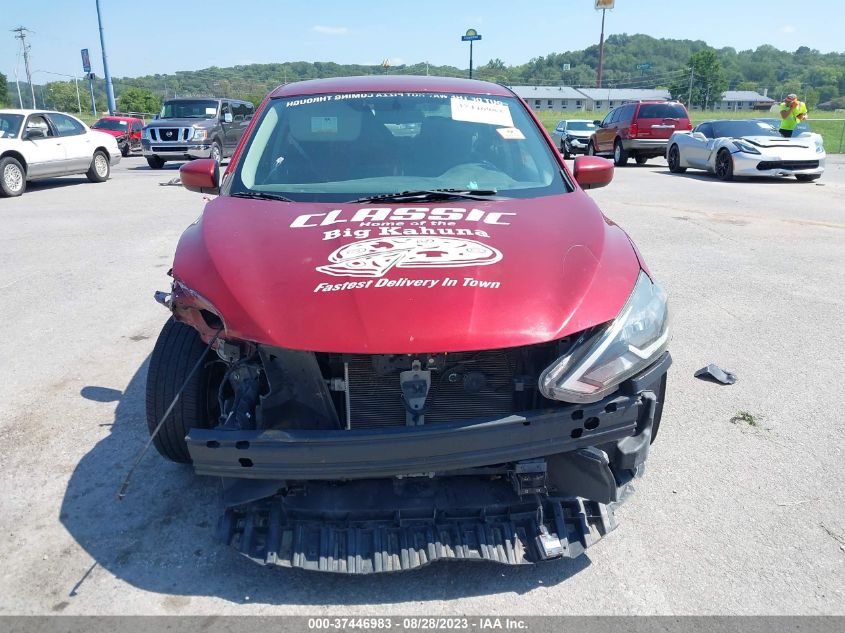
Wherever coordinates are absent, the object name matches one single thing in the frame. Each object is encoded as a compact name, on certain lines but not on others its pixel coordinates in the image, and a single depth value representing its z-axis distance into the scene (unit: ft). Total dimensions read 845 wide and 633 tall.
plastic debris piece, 13.42
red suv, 59.82
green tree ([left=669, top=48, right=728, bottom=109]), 329.93
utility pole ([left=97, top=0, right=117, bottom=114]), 111.57
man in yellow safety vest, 47.29
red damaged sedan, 7.16
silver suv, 58.03
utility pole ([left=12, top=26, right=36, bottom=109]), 233.35
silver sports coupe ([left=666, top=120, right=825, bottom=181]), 44.80
